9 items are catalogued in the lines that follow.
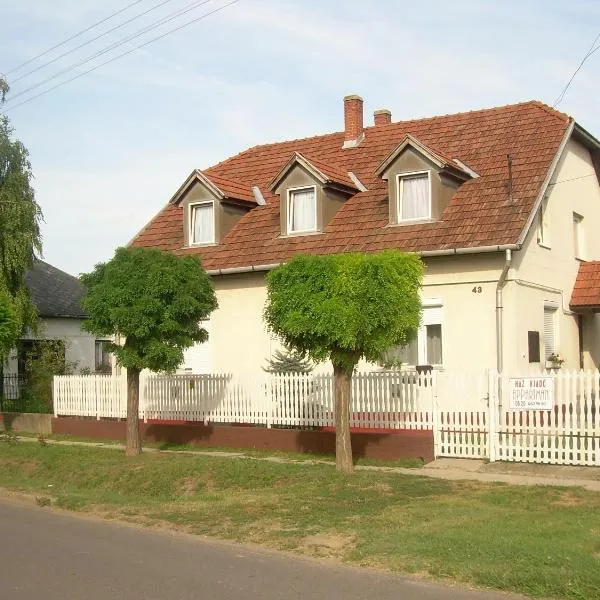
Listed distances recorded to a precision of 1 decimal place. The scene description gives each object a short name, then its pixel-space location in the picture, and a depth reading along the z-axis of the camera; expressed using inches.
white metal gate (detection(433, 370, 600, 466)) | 543.5
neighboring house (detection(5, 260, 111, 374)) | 1354.5
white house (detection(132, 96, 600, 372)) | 724.7
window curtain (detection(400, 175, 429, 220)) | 776.9
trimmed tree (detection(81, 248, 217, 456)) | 608.1
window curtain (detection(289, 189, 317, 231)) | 845.8
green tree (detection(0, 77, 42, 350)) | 1009.5
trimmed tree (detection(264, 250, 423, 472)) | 518.6
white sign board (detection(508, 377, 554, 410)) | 553.0
